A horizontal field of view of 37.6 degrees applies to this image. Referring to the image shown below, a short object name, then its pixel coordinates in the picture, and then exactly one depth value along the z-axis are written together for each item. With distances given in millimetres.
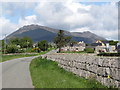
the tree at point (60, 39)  110160
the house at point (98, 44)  117358
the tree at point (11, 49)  79743
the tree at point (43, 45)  116667
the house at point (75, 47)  127217
